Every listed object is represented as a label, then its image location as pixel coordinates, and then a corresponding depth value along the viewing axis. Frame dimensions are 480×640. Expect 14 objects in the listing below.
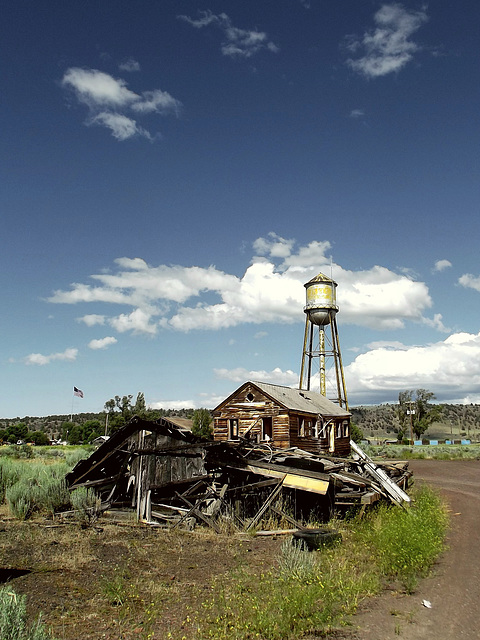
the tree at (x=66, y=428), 92.50
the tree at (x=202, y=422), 51.13
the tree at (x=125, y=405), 71.39
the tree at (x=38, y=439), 81.81
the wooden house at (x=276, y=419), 33.50
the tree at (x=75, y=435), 83.58
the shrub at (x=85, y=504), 15.95
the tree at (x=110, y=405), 75.56
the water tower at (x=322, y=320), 46.19
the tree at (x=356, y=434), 55.01
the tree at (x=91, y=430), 81.75
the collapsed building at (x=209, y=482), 15.16
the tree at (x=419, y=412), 82.31
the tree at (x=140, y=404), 71.12
